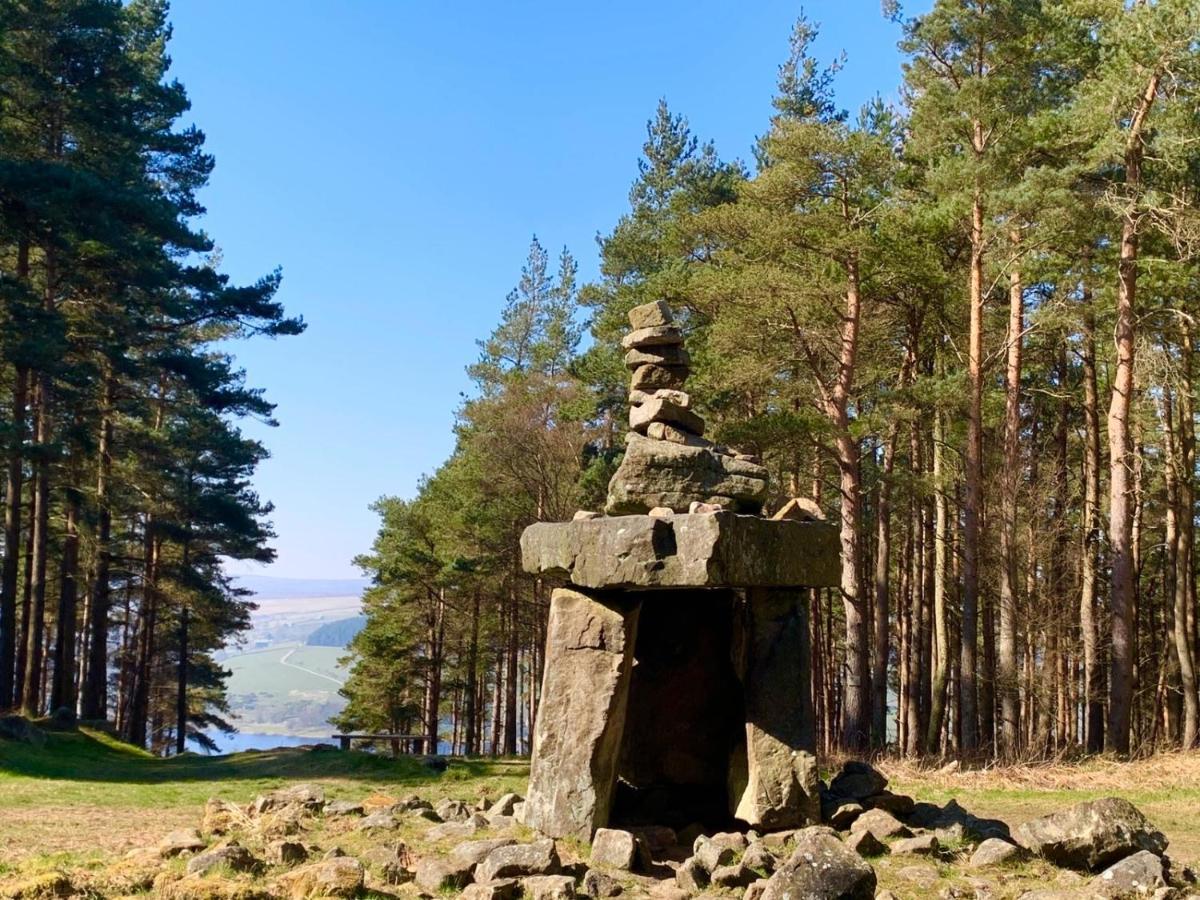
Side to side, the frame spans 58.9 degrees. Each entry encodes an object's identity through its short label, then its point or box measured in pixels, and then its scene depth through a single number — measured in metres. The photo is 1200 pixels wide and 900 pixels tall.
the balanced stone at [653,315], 9.67
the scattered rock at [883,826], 8.20
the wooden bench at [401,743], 22.38
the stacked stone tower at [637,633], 8.00
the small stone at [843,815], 8.52
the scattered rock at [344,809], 9.52
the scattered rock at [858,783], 9.05
